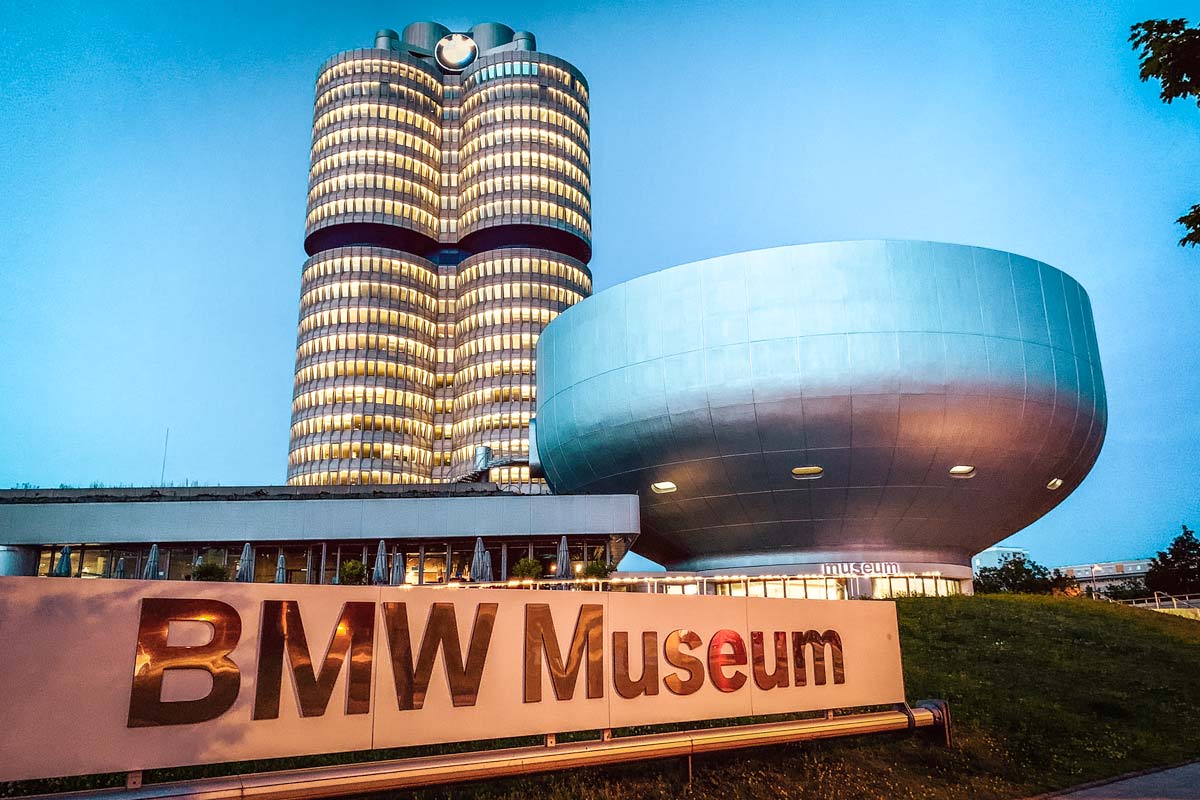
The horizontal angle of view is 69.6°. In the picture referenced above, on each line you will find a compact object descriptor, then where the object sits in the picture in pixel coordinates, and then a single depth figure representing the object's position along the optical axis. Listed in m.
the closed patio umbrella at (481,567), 46.84
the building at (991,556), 177.75
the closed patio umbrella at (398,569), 48.72
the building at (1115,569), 174.38
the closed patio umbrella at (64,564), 52.24
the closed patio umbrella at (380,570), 46.94
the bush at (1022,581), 48.50
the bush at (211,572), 41.41
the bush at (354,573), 45.19
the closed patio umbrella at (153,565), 50.03
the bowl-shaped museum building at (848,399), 37.16
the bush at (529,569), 43.69
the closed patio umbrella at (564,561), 48.12
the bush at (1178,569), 69.69
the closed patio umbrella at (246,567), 48.81
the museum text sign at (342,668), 6.49
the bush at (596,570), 42.45
